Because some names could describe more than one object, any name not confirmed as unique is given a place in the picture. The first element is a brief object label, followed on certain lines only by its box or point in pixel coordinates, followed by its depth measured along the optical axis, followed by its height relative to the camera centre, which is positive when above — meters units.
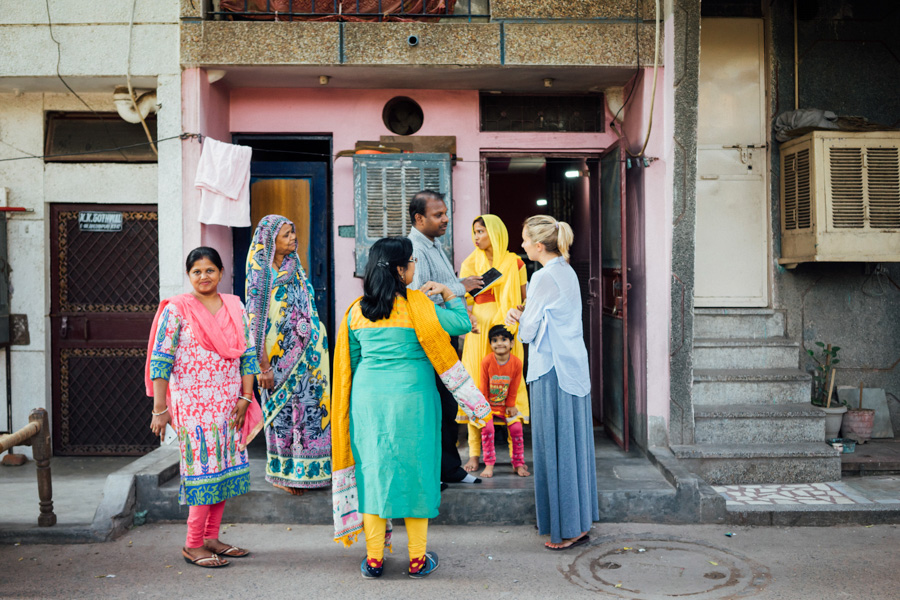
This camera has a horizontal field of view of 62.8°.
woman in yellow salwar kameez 5.77 +0.17
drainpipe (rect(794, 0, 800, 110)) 7.04 +2.19
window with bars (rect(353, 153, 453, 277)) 6.41 +1.12
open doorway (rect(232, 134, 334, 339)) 6.85 +1.06
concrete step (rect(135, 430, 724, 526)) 5.06 -1.31
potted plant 6.57 -0.73
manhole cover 3.99 -1.49
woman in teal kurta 3.87 -0.44
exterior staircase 5.81 -0.83
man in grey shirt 4.72 +0.45
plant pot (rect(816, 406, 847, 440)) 6.53 -0.98
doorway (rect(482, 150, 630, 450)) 6.29 +0.45
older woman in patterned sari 4.69 -0.29
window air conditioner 6.50 +0.99
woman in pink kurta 4.14 -0.38
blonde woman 4.46 -0.43
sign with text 6.85 +0.92
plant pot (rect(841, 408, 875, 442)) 6.67 -1.03
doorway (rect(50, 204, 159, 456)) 6.88 -0.02
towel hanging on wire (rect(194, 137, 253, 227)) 5.94 +1.11
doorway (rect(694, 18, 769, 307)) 7.11 +1.49
